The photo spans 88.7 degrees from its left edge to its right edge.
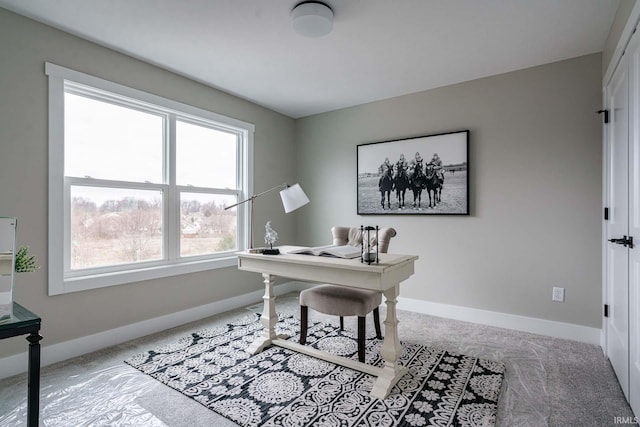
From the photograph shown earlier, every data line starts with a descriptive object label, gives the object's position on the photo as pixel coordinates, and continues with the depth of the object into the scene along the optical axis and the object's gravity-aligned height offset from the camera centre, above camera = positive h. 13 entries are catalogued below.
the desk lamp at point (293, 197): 2.39 +0.13
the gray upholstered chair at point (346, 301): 2.25 -0.62
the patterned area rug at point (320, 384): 1.73 -1.06
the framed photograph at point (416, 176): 3.34 +0.42
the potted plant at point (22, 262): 1.53 -0.22
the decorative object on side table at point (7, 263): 1.39 -0.21
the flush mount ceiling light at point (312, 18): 2.06 +1.27
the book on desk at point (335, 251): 2.16 -0.26
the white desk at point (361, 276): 1.86 -0.39
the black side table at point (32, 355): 1.32 -0.58
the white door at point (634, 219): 1.71 -0.03
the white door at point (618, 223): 1.96 -0.06
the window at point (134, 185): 2.45 +0.27
